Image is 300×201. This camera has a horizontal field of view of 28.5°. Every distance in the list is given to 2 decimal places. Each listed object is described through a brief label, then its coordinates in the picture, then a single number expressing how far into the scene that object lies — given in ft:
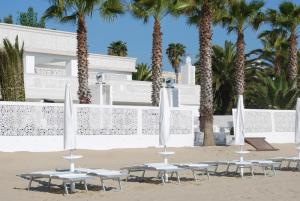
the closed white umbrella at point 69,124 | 43.98
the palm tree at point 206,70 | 87.71
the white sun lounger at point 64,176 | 38.96
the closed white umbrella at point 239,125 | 55.67
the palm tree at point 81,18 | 81.15
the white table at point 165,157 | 47.39
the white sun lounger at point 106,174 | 40.57
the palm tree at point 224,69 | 145.59
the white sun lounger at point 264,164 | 53.31
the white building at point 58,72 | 99.91
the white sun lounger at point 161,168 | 45.91
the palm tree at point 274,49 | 131.44
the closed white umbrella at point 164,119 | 50.44
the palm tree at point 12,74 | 78.48
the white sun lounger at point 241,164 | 52.01
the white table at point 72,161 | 43.03
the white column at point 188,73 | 134.10
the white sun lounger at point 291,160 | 57.94
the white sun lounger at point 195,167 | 48.52
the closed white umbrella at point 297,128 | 62.08
